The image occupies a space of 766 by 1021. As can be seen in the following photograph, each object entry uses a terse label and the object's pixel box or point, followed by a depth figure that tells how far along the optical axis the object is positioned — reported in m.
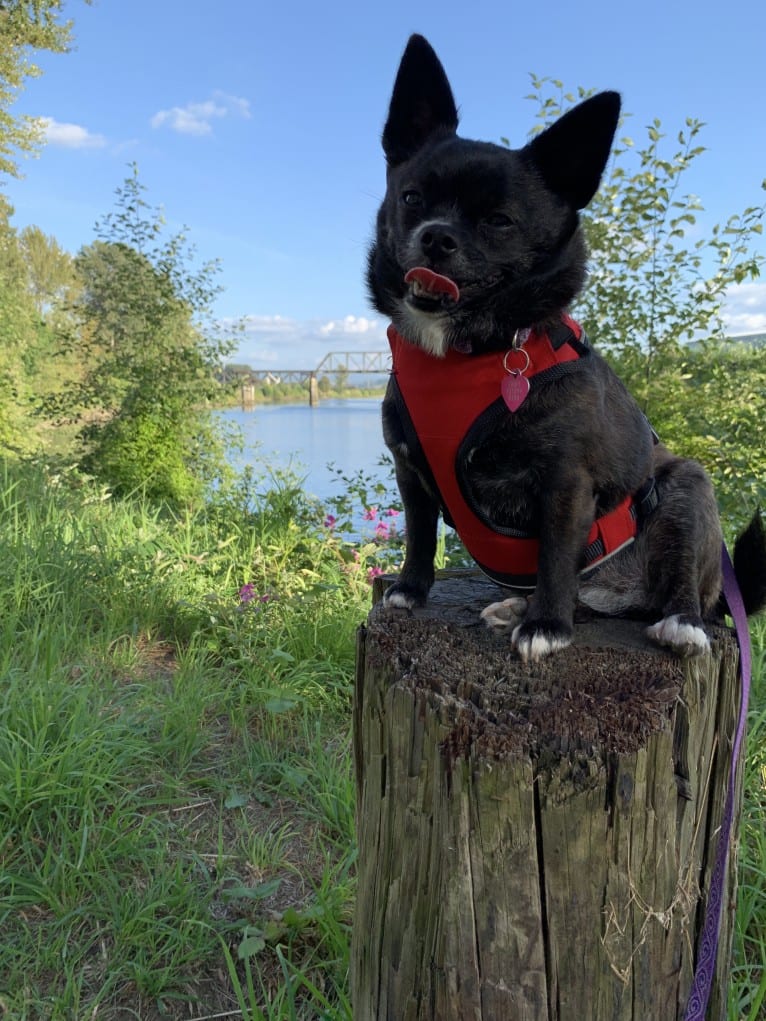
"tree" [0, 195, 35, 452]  8.30
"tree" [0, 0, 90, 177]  11.07
